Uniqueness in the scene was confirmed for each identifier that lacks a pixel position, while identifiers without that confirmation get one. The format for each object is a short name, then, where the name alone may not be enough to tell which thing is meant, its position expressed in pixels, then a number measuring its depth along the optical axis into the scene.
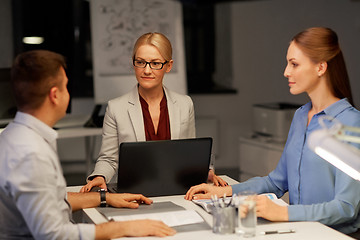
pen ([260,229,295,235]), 2.06
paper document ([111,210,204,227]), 2.19
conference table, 2.04
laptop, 2.44
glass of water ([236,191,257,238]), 2.01
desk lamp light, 1.66
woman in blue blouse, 2.22
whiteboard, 5.46
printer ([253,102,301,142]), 5.30
